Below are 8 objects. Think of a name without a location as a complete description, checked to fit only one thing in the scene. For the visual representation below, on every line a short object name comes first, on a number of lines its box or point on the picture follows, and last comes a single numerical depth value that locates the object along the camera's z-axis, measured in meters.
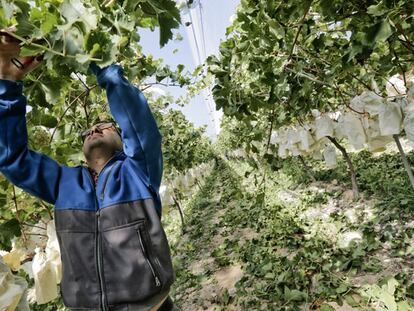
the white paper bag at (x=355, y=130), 2.99
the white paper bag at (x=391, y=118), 2.40
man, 1.40
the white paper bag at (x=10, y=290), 1.15
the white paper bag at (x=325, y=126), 4.15
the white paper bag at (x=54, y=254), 1.77
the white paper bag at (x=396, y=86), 2.75
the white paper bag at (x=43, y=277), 1.74
